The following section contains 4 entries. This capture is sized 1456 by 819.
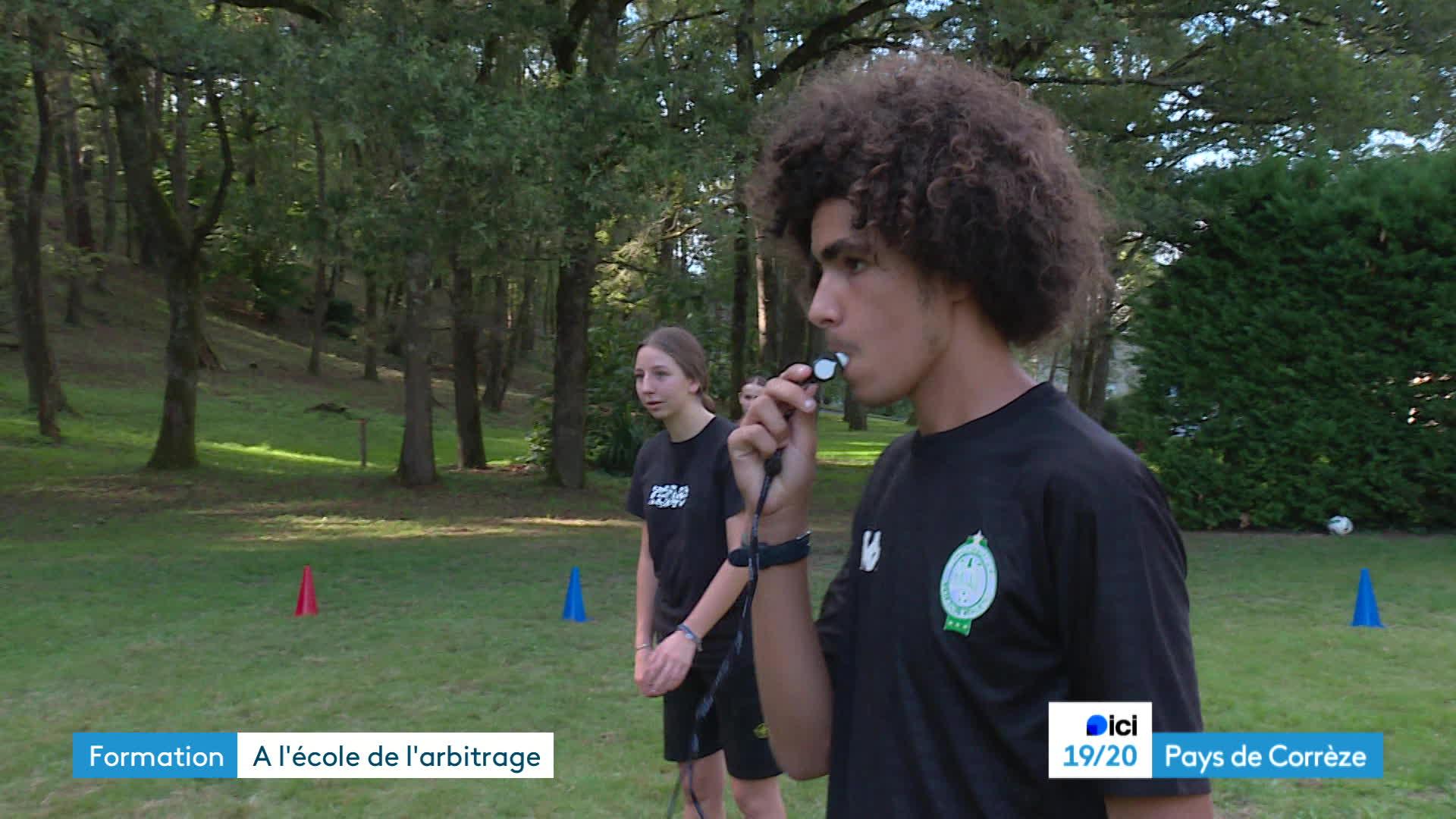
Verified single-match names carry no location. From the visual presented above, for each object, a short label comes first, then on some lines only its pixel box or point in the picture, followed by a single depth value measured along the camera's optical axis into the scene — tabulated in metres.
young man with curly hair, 1.47
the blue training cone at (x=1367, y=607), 9.06
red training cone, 9.94
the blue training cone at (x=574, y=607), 9.74
